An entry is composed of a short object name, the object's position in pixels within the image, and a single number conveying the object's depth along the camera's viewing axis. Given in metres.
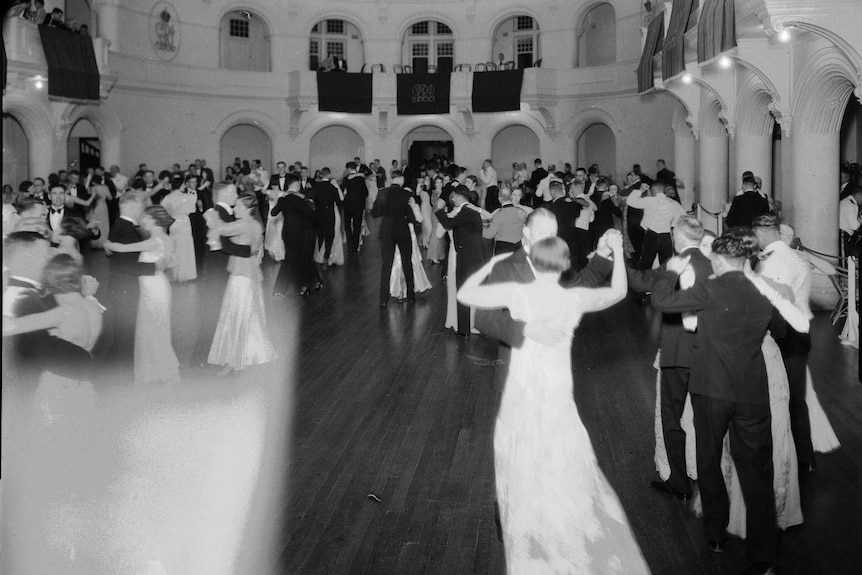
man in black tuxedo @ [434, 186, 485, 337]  9.27
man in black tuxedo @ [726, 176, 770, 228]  10.58
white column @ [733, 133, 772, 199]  14.16
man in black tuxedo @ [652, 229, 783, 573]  4.07
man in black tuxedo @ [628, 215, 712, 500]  4.68
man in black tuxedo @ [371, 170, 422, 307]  10.98
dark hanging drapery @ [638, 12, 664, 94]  16.58
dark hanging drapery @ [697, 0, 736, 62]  10.99
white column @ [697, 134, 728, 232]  16.33
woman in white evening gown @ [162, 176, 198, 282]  13.13
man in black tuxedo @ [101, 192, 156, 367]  6.93
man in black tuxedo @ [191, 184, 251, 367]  7.66
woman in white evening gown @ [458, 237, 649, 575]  3.85
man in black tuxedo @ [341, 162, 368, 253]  16.97
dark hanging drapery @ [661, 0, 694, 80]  13.75
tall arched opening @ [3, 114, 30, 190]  20.25
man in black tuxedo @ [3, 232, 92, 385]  4.12
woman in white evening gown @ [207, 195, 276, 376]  7.65
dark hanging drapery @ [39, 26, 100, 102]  18.52
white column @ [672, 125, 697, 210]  18.95
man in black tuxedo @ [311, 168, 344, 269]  14.39
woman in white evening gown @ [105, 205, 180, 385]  6.97
